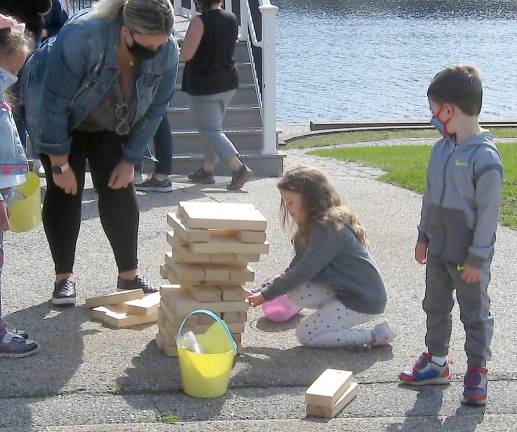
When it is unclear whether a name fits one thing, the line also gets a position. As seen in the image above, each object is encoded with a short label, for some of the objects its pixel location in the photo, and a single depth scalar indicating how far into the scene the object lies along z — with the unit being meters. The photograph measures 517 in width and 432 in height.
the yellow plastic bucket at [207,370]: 6.65
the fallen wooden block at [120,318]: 8.03
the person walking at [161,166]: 13.34
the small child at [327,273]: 7.67
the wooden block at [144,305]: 8.12
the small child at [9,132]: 6.81
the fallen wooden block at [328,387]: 6.48
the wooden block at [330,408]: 6.50
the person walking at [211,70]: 14.02
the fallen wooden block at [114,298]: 8.29
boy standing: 6.54
